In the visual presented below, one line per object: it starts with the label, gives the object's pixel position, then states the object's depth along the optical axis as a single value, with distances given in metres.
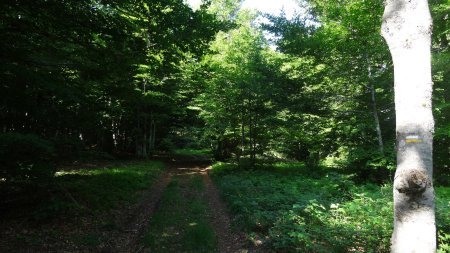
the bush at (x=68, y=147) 7.52
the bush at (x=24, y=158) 6.31
